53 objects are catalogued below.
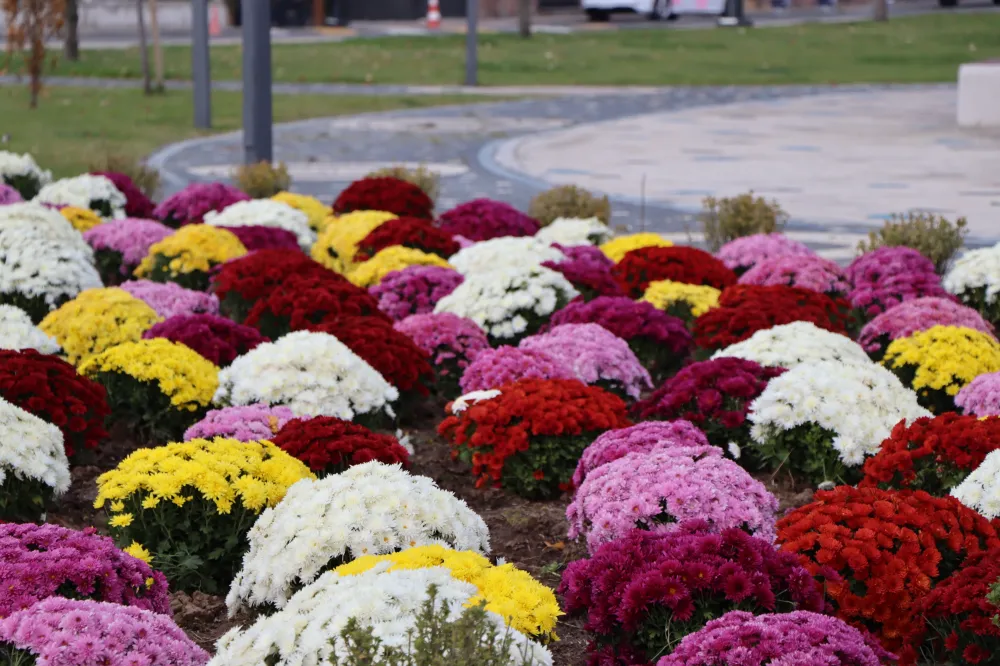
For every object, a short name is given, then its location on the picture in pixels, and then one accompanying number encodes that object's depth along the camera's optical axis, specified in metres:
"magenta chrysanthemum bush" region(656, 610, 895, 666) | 3.96
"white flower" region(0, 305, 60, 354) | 7.59
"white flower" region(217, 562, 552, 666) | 3.75
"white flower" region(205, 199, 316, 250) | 11.16
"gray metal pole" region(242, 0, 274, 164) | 13.36
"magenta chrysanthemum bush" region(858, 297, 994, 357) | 8.41
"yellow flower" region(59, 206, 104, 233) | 11.41
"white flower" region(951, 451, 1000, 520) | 5.46
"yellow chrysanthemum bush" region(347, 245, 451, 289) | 9.72
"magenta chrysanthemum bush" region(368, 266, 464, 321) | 9.21
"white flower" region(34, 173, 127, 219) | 12.14
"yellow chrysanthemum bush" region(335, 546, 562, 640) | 4.30
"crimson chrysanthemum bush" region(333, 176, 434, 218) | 11.95
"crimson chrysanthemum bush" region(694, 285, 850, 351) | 8.21
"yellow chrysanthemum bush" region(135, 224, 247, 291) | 9.95
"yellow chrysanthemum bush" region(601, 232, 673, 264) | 10.62
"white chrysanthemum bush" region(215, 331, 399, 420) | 6.87
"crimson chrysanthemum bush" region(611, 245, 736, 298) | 9.70
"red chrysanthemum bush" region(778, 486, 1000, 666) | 4.85
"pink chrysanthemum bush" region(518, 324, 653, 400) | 7.59
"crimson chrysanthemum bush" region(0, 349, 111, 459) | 6.57
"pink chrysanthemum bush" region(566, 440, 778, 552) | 5.29
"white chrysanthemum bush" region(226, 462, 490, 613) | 4.82
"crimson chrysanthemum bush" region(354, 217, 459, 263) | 10.48
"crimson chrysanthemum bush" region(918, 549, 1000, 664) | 4.47
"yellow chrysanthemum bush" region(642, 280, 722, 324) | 9.14
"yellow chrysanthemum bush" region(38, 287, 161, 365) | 8.02
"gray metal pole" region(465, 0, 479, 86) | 27.57
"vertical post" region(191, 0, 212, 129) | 19.23
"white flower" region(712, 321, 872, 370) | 7.36
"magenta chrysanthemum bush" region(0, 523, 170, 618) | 4.39
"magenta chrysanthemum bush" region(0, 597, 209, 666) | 3.94
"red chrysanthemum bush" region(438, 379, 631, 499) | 6.54
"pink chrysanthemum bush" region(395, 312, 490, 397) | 8.14
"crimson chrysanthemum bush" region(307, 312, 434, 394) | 7.56
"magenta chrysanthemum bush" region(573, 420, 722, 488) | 5.95
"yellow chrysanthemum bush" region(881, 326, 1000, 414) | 7.62
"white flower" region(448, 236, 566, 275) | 9.35
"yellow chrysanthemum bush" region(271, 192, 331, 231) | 12.09
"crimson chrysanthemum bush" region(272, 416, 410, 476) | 6.02
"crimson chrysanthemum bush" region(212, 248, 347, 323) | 9.00
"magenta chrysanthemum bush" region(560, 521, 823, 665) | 4.50
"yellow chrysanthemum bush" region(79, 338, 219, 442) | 7.05
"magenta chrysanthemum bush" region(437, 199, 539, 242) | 11.45
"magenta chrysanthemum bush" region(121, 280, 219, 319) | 8.95
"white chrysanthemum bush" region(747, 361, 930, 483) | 6.53
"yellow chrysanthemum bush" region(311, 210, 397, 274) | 10.80
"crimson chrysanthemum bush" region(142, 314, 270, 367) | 7.71
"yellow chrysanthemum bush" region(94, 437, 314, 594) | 5.42
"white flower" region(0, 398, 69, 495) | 5.78
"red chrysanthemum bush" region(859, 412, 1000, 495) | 5.92
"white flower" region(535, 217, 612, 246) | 11.18
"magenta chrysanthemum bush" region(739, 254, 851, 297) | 9.57
